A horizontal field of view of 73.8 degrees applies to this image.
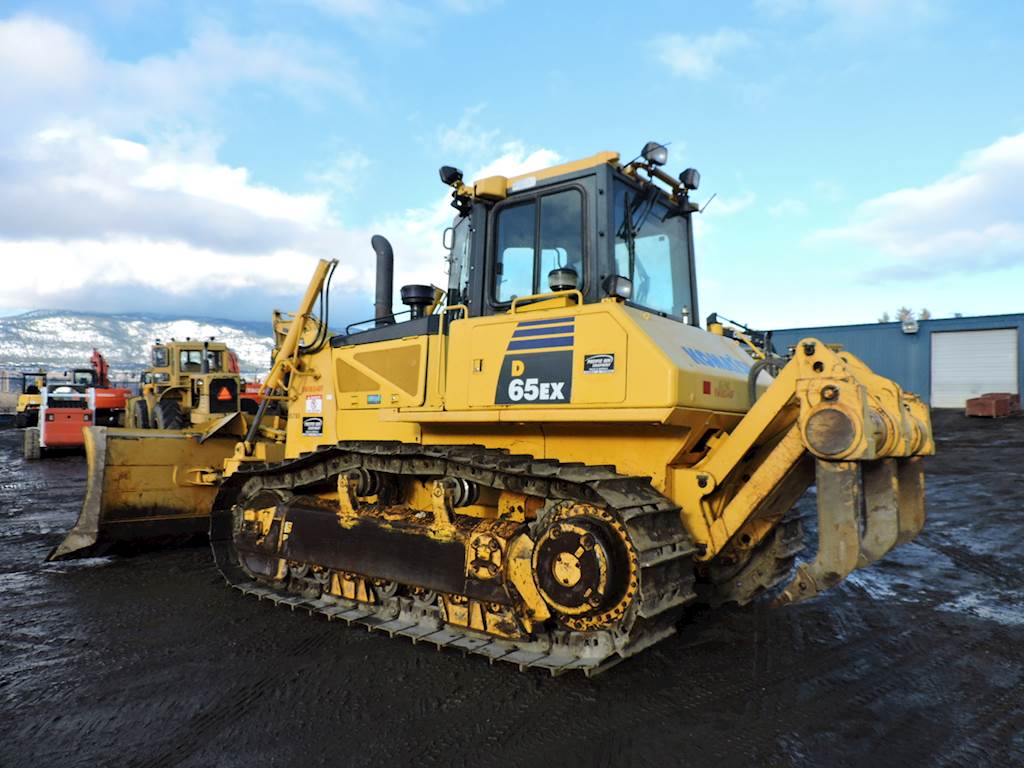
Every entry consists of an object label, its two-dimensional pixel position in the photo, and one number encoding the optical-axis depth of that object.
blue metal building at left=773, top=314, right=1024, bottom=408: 23.86
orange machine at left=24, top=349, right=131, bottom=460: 17.61
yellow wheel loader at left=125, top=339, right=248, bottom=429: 14.25
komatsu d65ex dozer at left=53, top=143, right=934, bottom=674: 3.75
